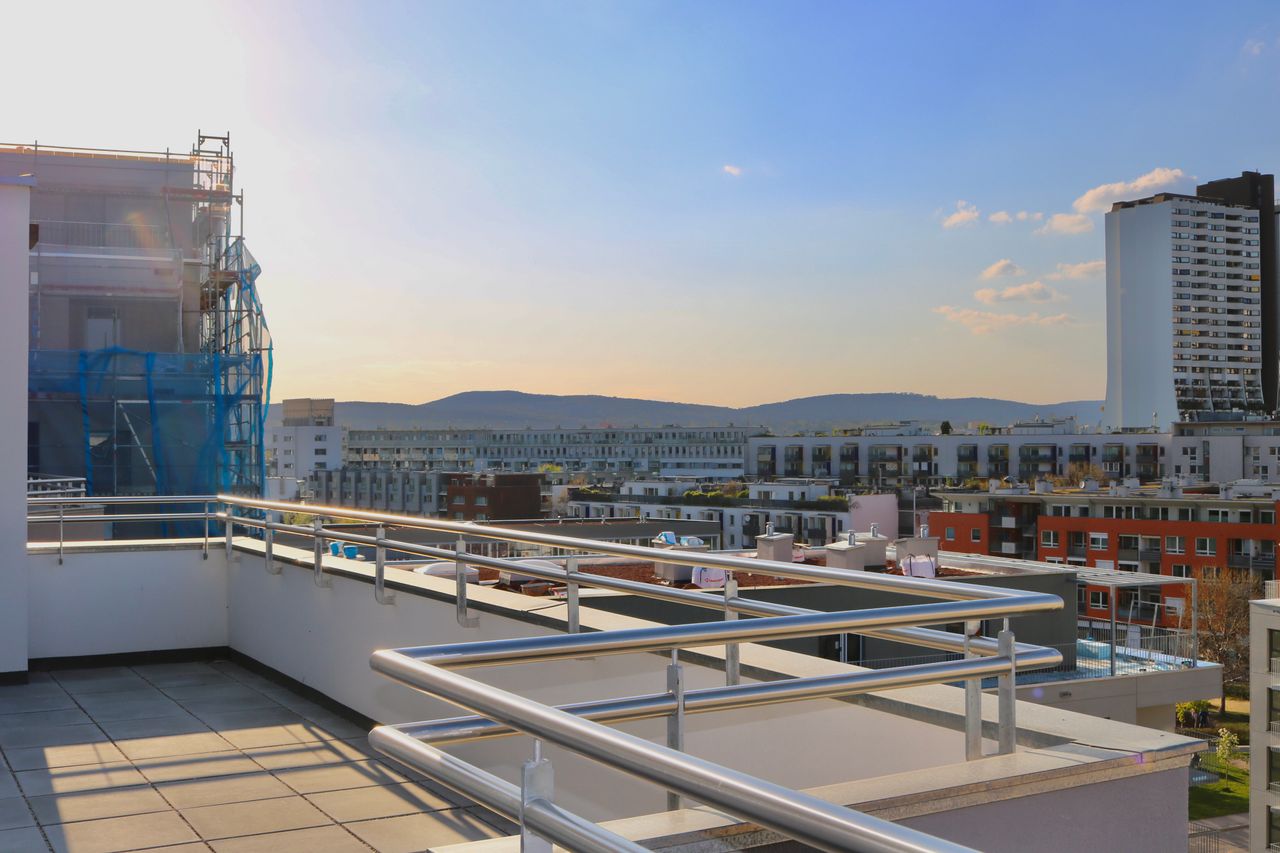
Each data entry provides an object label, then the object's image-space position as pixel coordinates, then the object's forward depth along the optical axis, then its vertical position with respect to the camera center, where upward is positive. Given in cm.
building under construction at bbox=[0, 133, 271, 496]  2227 +275
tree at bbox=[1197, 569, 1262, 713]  4169 -672
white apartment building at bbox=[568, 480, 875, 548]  6544 -392
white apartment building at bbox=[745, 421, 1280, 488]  7731 -59
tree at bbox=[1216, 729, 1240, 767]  3081 -819
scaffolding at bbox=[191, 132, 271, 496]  2319 +278
